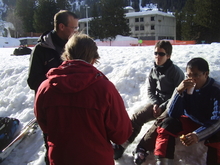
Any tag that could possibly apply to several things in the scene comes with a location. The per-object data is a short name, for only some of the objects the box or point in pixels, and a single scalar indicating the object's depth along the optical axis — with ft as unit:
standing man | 8.07
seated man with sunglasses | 9.73
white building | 174.70
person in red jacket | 4.54
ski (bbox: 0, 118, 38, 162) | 10.67
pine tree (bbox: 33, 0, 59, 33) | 139.95
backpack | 11.51
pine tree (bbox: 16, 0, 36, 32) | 166.81
